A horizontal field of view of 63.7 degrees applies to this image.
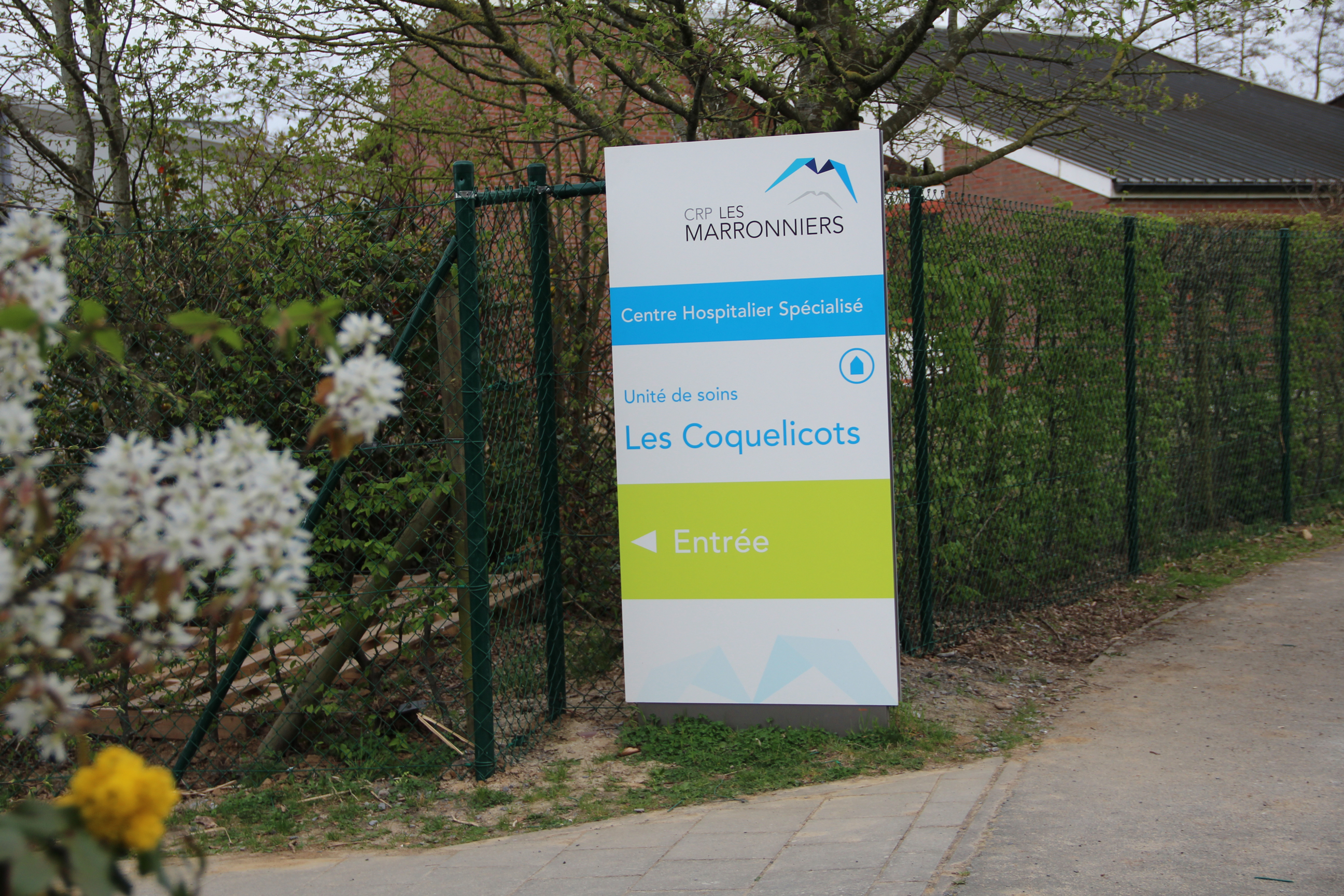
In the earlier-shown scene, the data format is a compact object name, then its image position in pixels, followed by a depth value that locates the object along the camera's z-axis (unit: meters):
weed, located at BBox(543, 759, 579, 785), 4.47
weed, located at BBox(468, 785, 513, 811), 4.24
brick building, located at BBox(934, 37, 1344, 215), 17.27
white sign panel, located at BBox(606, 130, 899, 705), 4.61
